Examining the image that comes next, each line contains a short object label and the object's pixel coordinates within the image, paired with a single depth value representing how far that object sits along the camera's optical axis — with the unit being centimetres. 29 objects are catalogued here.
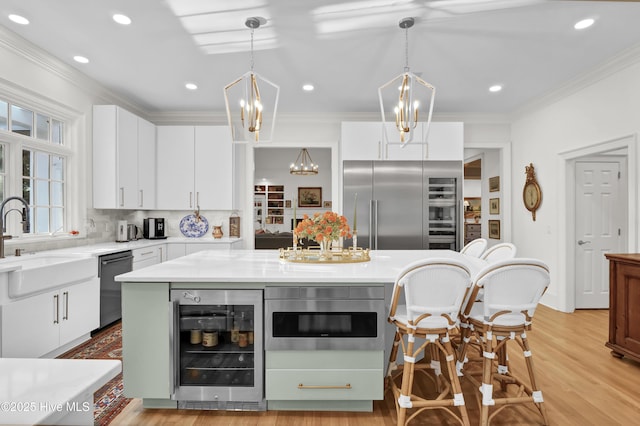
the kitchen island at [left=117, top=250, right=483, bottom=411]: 215
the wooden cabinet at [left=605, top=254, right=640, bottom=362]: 291
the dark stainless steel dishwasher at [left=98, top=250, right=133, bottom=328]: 359
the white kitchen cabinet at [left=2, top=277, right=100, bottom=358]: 254
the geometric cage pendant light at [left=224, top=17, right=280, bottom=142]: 244
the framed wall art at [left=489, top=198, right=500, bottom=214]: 590
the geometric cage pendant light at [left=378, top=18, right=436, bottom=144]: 256
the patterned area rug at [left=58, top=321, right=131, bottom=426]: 222
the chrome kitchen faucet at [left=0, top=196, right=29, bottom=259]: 289
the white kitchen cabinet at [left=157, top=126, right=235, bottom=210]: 523
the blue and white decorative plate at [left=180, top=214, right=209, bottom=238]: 556
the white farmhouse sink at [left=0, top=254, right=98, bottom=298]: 250
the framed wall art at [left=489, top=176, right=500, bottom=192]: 588
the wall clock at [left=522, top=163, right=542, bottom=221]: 493
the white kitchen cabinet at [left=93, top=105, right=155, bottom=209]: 427
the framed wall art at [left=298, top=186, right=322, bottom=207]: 1049
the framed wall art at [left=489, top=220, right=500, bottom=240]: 589
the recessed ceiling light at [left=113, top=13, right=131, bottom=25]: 286
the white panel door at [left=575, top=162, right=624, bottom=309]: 455
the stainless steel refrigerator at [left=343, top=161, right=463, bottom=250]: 511
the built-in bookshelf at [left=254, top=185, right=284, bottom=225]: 1046
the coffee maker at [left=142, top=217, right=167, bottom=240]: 513
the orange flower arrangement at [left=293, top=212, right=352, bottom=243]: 269
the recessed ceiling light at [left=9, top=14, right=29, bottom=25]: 289
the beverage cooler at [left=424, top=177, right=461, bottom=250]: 511
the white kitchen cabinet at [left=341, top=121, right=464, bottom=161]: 510
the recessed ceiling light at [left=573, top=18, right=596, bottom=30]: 291
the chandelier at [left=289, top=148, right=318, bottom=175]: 903
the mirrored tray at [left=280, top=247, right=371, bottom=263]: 271
